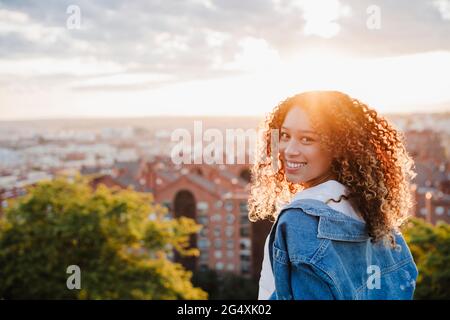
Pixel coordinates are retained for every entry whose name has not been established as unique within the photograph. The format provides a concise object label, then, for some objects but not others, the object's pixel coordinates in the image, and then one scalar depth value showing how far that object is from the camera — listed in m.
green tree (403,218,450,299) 7.67
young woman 0.90
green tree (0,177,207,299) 7.14
